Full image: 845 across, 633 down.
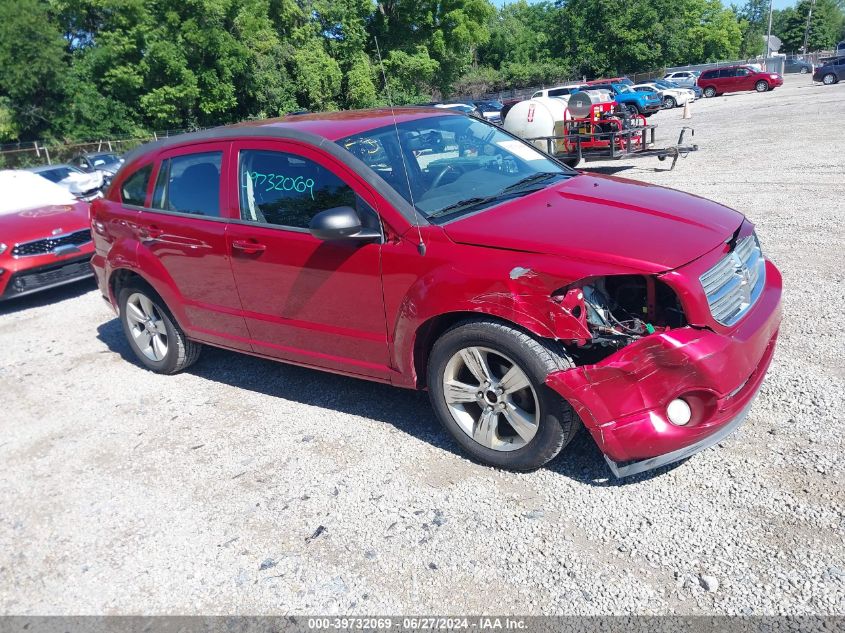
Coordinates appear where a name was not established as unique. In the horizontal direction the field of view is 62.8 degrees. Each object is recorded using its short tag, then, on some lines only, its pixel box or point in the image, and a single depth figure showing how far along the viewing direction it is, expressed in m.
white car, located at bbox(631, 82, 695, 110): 36.38
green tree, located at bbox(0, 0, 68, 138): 38.41
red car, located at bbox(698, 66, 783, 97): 38.62
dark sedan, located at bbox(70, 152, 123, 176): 20.98
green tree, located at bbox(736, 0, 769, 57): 98.49
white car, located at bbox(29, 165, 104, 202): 13.54
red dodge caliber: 3.18
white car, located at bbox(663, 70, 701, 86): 45.10
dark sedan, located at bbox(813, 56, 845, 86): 36.91
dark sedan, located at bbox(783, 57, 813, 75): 57.31
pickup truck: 30.68
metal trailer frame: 13.12
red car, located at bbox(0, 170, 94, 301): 8.06
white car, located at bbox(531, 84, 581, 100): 31.62
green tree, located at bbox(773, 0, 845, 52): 90.94
